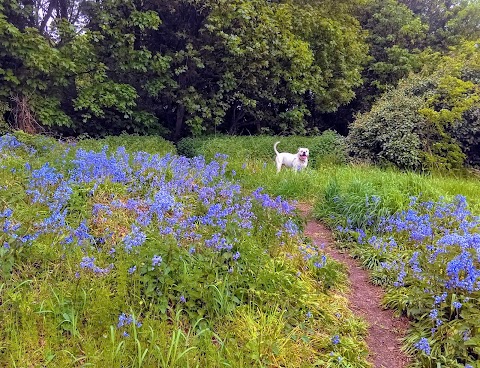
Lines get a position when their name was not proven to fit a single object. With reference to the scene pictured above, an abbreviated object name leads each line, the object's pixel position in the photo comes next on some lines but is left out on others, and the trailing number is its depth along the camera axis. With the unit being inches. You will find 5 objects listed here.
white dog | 337.9
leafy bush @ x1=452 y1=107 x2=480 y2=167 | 390.3
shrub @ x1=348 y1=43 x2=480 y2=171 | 375.6
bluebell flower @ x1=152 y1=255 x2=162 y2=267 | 106.6
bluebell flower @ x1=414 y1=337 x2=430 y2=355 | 107.4
